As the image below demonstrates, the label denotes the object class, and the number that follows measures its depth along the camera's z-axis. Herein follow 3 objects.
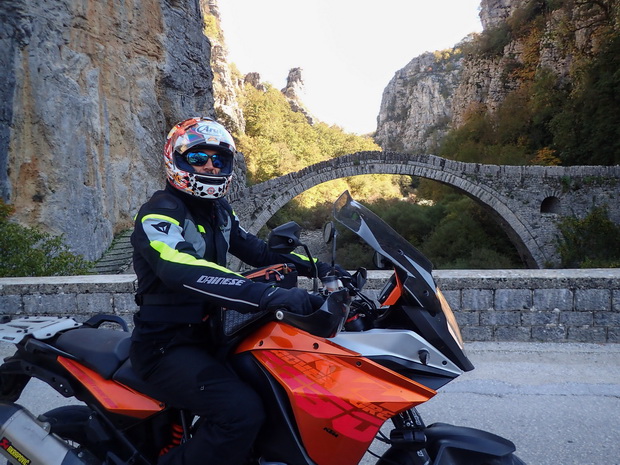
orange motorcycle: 1.24
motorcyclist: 1.31
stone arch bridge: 20.00
